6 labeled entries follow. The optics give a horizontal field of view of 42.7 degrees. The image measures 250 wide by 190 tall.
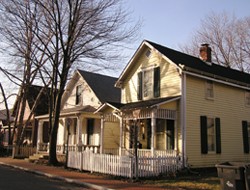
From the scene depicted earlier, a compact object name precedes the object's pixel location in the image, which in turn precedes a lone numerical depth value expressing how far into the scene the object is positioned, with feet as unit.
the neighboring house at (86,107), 82.58
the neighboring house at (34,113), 121.10
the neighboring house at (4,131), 140.73
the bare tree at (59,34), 68.80
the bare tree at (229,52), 128.77
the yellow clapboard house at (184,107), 57.47
